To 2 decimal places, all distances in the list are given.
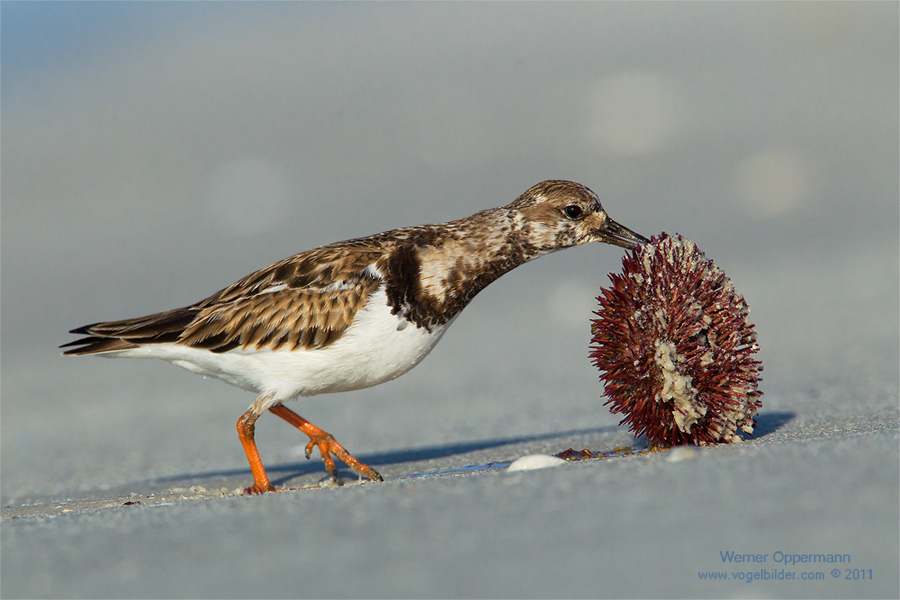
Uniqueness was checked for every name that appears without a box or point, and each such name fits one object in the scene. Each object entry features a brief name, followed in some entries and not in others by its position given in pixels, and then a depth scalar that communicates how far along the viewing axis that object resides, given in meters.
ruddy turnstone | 9.73
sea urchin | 8.41
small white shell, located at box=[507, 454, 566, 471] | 8.26
